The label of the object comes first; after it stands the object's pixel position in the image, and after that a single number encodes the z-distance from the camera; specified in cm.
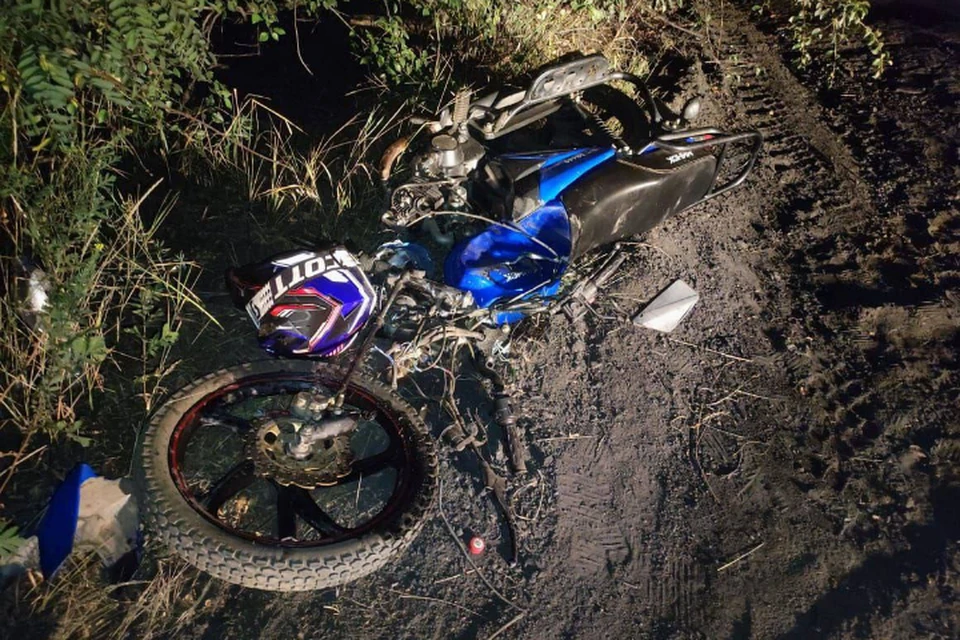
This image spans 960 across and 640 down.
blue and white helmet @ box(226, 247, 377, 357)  297
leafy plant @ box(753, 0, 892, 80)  601
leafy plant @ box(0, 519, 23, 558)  261
